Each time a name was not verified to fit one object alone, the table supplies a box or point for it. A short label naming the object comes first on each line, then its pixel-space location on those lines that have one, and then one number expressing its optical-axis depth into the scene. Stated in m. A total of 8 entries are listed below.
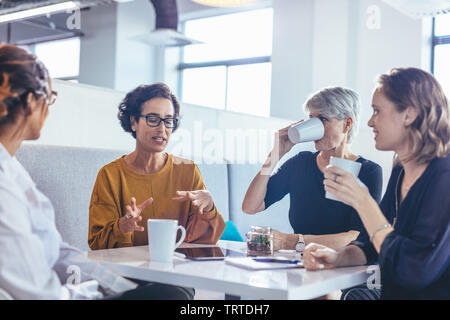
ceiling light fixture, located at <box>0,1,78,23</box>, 3.83
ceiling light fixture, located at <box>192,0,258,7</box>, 2.48
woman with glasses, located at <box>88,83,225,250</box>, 1.60
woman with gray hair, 1.82
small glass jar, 1.47
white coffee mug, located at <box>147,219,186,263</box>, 1.28
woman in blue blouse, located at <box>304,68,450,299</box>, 1.16
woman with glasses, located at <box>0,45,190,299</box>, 0.92
